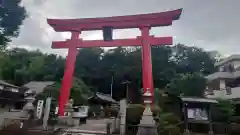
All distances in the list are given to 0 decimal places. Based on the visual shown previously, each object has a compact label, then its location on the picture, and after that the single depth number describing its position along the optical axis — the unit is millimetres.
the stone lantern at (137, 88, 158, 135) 5983
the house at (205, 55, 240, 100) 12992
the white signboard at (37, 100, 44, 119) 9537
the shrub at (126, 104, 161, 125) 7312
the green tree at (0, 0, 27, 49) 9295
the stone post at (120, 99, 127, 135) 6914
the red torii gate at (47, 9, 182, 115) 9668
